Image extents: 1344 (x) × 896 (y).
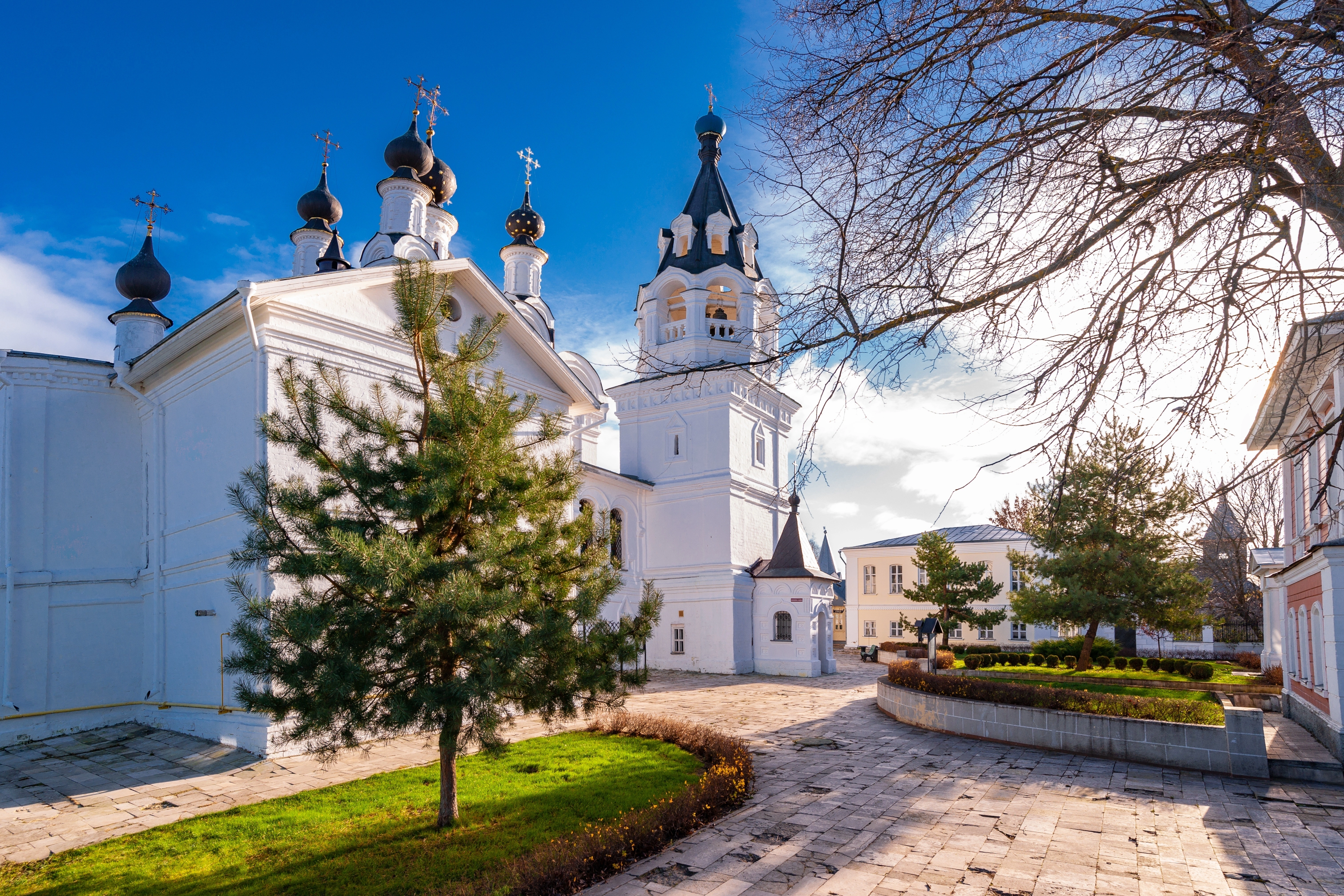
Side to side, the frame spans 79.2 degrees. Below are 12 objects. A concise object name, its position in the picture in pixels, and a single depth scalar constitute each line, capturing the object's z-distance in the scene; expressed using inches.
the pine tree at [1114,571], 789.9
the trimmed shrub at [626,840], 224.5
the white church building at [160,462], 479.2
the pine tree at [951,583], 1185.4
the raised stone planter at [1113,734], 377.7
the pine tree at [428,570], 228.2
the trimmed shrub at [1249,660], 891.4
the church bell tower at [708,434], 997.2
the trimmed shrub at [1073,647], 1048.2
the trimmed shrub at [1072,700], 418.3
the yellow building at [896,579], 1480.1
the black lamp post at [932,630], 835.6
